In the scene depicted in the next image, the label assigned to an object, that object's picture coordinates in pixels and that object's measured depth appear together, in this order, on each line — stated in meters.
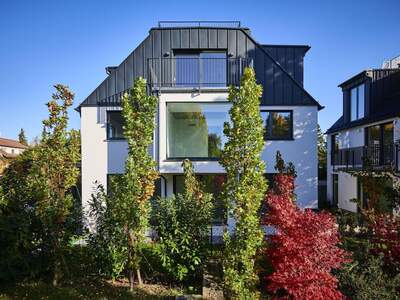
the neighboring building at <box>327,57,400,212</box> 15.59
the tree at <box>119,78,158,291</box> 7.71
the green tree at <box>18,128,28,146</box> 69.86
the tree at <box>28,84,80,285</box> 8.07
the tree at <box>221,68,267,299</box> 6.33
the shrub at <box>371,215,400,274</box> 7.46
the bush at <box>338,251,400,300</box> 6.06
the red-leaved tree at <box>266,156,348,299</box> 5.80
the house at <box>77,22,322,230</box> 12.70
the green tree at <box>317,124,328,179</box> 29.12
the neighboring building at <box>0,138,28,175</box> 52.46
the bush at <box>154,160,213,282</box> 7.97
